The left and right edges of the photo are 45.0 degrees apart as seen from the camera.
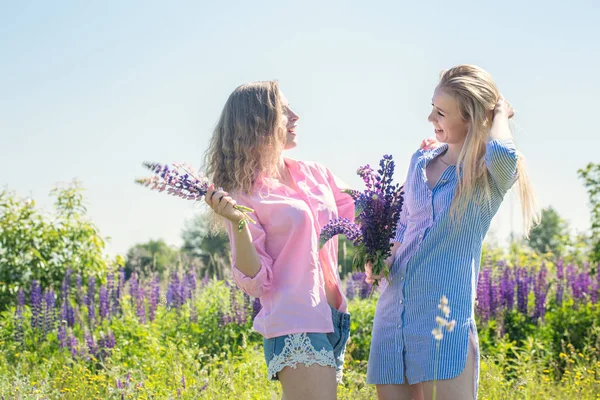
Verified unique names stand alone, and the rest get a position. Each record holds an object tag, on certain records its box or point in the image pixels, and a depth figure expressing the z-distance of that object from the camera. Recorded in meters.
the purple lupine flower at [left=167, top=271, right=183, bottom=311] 7.16
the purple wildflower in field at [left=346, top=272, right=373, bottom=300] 7.62
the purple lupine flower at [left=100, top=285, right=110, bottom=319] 7.10
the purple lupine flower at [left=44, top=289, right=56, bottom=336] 6.84
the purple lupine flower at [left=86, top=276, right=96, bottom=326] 6.93
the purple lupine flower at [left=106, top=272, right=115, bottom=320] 7.15
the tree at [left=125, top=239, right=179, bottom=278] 21.84
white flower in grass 2.27
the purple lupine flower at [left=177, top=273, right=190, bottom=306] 7.21
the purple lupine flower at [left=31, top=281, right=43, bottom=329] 6.92
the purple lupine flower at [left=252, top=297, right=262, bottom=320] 6.49
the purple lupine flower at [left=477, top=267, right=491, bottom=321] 6.64
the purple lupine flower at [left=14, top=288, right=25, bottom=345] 6.66
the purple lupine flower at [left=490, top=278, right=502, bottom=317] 6.67
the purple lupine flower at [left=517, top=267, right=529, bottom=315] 6.81
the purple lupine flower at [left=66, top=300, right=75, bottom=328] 6.95
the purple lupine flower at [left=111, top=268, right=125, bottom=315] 7.20
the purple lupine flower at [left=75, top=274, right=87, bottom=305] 7.37
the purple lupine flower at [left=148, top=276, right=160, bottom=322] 7.05
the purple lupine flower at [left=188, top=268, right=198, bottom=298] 7.52
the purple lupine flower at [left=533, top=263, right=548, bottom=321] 6.79
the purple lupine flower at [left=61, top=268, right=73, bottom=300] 7.33
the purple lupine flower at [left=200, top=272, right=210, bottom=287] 8.16
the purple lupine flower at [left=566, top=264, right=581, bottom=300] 7.15
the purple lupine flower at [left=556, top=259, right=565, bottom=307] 7.07
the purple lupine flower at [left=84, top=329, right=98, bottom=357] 6.24
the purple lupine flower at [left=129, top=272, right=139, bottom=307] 7.48
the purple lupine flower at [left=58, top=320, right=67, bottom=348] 6.49
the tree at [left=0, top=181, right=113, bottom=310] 7.78
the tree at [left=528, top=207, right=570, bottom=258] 33.66
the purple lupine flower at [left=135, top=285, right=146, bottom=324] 6.84
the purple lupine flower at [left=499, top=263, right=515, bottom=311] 6.79
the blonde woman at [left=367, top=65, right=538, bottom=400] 2.91
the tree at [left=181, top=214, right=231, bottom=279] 26.02
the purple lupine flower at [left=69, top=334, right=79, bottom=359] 6.33
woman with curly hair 3.11
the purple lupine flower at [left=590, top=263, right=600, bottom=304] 7.17
